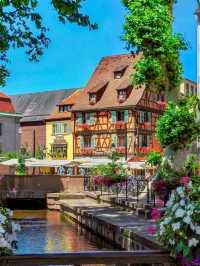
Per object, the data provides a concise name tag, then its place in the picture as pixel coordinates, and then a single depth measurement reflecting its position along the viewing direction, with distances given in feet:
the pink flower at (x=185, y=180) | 20.85
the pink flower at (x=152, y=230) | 20.44
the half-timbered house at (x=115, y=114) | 218.79
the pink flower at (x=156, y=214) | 21.42
